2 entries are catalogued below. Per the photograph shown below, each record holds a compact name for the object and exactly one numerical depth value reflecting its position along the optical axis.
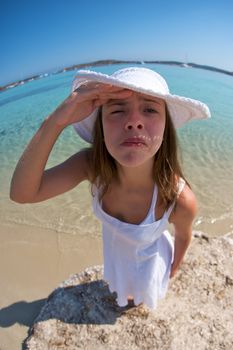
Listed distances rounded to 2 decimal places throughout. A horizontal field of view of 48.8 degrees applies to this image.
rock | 0.60
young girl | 0.44
